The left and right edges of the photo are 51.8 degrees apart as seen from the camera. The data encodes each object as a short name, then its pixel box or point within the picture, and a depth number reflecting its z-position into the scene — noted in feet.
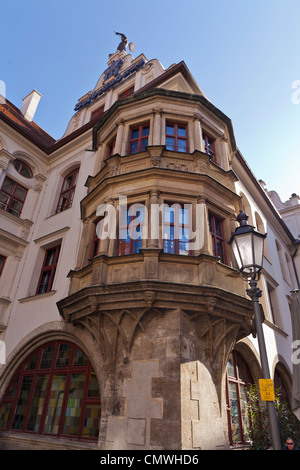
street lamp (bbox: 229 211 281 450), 14.59
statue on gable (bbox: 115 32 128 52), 71.61
